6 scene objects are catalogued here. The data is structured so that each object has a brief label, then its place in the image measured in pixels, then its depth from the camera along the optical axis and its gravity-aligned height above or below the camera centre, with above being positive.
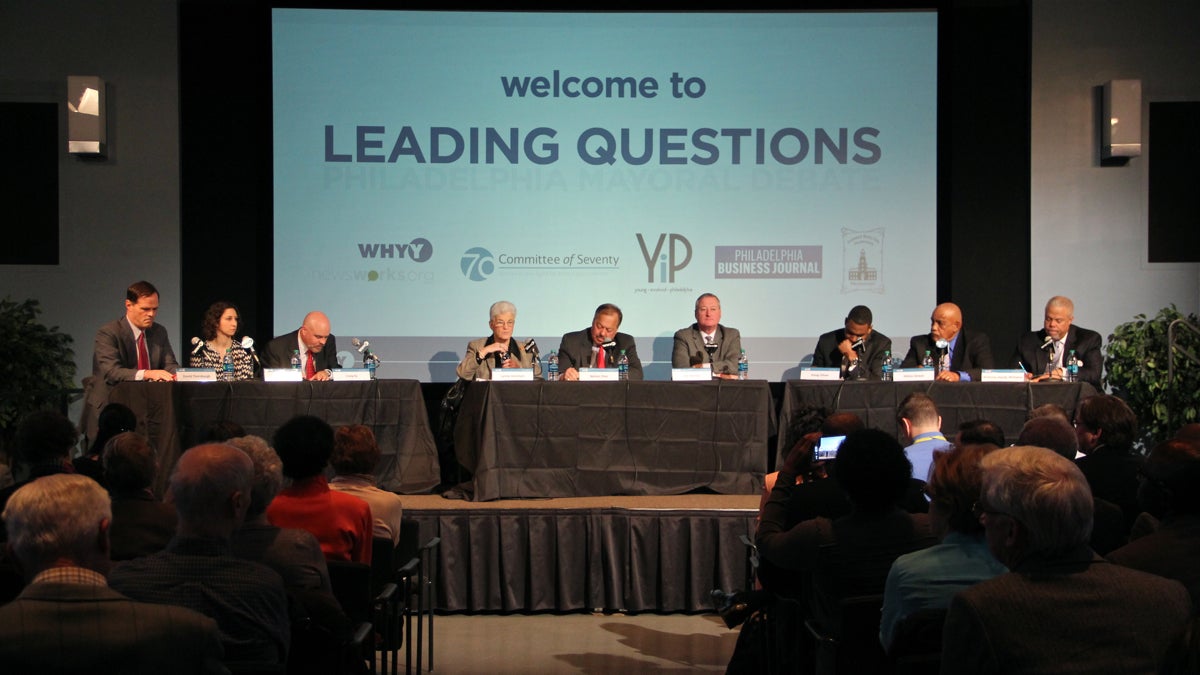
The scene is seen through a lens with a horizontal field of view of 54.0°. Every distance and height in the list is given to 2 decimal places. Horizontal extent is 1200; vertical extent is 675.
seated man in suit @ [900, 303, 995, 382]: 6.46 -0.05
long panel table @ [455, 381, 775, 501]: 5.53 -0.47
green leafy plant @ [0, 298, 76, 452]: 7.04 -0.18
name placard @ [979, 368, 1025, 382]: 5.76 -0.20
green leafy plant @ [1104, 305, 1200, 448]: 7.03 -0.23
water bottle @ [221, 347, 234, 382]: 5.91 -0.17
